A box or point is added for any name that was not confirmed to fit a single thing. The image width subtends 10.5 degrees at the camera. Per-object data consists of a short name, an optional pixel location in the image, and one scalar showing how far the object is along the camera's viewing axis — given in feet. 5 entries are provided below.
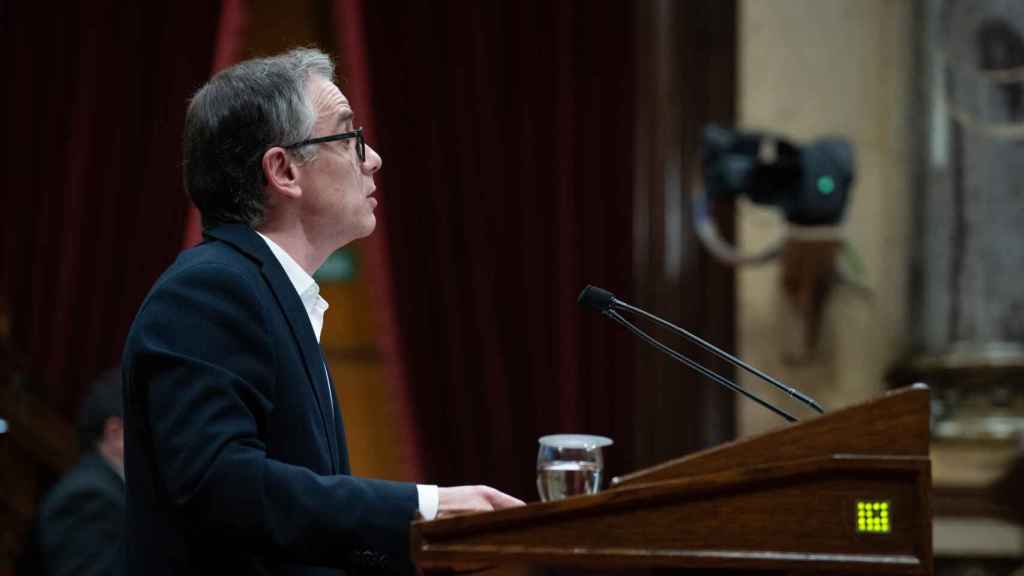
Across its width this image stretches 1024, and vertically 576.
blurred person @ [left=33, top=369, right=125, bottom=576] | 28.45
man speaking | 22.64
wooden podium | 22.27
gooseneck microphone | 23.38
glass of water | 23.23
